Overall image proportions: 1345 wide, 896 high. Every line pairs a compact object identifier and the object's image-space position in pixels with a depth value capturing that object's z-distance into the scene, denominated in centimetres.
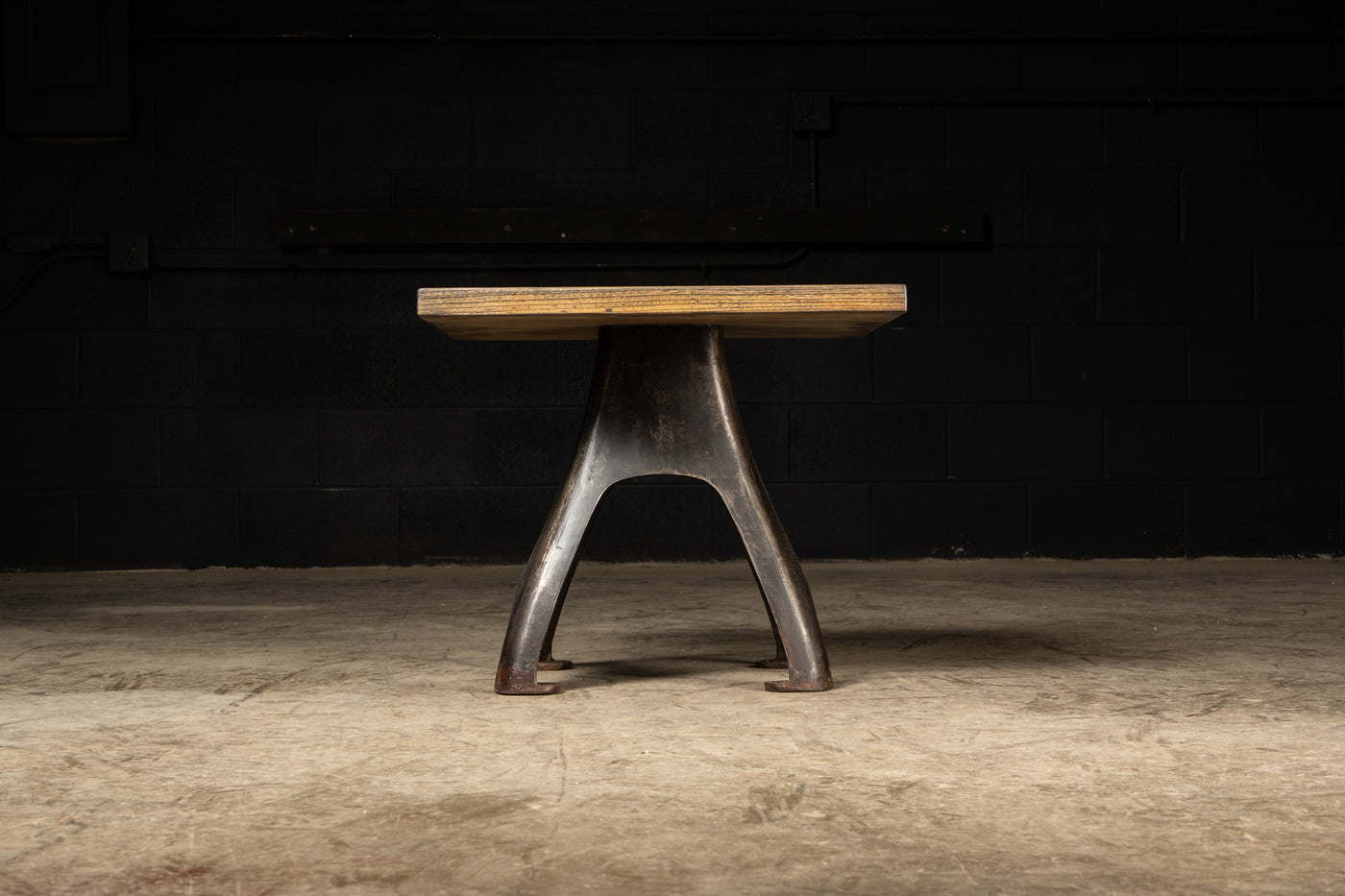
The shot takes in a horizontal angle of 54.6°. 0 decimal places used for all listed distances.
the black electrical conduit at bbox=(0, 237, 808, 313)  372
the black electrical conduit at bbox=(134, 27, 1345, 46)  375
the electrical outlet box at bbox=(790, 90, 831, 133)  379
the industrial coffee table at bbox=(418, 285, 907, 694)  184
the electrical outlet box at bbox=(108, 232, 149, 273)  371
